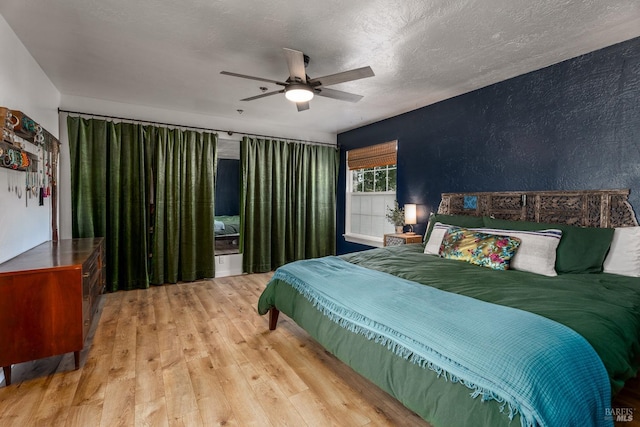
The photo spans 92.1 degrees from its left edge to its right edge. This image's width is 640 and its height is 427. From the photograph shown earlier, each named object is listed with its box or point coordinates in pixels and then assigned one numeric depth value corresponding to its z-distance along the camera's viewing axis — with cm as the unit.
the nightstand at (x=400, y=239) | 391
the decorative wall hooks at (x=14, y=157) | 203
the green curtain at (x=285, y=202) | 482
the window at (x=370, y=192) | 479
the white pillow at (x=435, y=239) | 316
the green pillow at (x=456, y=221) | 321
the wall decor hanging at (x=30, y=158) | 207
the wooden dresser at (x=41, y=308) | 190
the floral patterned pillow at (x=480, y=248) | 254
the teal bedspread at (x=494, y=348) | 110
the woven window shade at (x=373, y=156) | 459
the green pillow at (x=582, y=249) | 233
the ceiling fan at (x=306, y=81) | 222
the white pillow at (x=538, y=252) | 241
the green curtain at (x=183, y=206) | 414
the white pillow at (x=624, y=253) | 221
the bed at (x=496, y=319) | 116
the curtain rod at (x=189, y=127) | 371
